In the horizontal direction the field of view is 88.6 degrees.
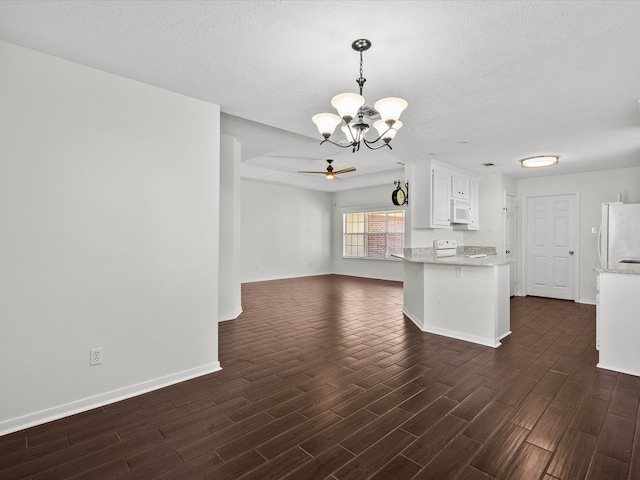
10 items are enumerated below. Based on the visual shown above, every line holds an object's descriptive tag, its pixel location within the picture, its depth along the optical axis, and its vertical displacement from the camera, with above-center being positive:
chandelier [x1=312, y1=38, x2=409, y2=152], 2.13 +0.86
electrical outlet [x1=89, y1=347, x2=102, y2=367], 2.42 -0.90
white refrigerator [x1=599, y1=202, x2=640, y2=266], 4.56 +0.07
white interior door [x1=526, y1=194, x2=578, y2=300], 6.34 -0.16
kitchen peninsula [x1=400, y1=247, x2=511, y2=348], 3.77 -0.76
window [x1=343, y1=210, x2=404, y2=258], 9.03 +0.07
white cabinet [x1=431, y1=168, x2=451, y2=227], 5.32 +0.64
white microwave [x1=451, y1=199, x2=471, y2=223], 5.79 +0.48
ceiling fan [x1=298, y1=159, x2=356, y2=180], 6.29 +1.27
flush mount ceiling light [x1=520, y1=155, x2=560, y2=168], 4.98 +1.18
